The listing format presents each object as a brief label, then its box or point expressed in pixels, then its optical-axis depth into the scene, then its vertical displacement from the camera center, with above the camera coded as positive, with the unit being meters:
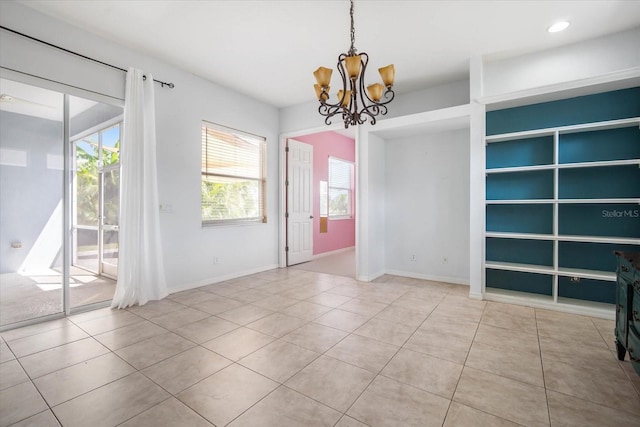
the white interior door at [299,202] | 5.75 +0.21
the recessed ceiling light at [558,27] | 2.87 +1.91
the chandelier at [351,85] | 2.31 +1.10
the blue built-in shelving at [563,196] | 3.12 +0.18
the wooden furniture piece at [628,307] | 1.83 -0.68
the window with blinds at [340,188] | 7.50 +0.65
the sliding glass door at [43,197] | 2.92 +0.17
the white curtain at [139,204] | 3.36 +0.10
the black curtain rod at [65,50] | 2.63 +1.69
